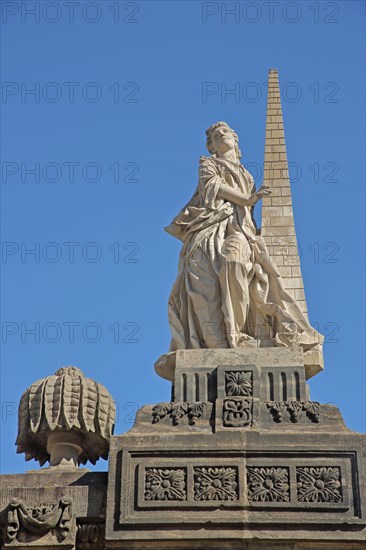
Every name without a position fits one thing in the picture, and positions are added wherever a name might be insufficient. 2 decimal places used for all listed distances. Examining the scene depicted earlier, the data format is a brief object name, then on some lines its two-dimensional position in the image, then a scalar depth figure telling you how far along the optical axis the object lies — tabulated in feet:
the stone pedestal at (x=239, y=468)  52.34
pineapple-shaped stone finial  57.98
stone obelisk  71.92
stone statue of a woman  60.59
